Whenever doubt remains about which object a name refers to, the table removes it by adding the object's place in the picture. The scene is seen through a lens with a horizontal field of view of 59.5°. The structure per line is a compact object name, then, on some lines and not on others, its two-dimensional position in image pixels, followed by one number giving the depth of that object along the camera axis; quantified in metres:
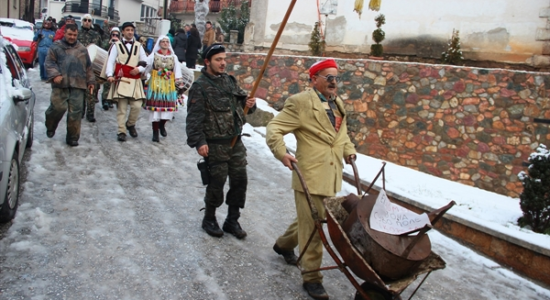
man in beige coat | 3.80
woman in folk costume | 8.16
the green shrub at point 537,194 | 5.53
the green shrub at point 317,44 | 13.84
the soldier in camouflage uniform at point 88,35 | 9.60
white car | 4.21
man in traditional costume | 7.95
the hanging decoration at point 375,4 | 12.93
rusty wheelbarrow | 2.97
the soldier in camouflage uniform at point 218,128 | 4.43
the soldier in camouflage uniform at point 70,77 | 6.98
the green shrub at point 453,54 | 11.30
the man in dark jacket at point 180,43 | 16.03
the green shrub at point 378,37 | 12.45
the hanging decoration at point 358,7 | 13.27
